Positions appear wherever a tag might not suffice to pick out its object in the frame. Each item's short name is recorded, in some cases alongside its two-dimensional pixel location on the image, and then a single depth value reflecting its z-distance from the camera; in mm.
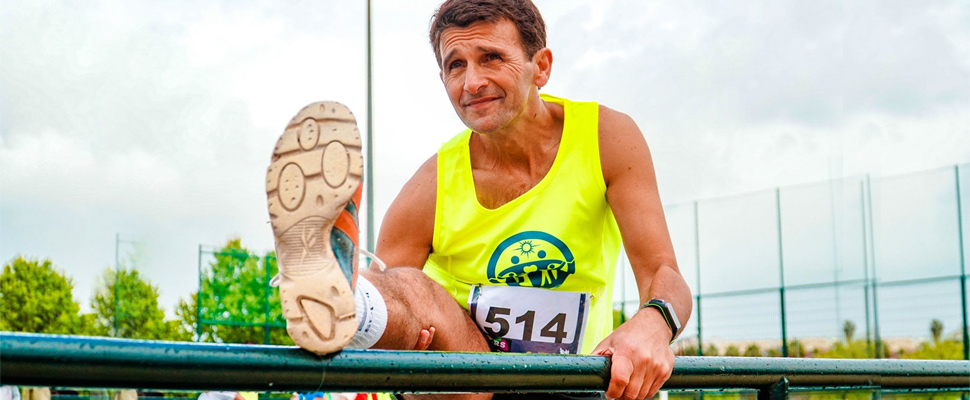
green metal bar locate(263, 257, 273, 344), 12777
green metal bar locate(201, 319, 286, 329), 12338
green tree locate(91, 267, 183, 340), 14766
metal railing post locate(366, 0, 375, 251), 10508
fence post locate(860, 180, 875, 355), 9891
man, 2150
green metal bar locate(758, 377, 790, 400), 1416
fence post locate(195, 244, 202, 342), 12760
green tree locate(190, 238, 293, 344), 13344
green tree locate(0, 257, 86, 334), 16078
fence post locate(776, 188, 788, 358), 11102
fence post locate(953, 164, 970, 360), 9484
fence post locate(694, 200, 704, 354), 12711
